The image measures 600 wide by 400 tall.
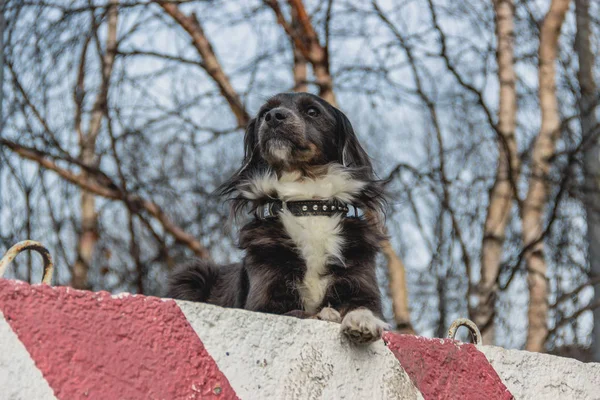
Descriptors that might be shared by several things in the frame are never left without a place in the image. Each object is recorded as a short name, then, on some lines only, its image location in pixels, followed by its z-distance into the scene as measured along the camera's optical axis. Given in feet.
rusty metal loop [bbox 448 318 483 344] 9.75
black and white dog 11.66
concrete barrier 6.31
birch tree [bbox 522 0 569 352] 26.18
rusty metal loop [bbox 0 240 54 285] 6.84
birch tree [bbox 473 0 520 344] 25.95
